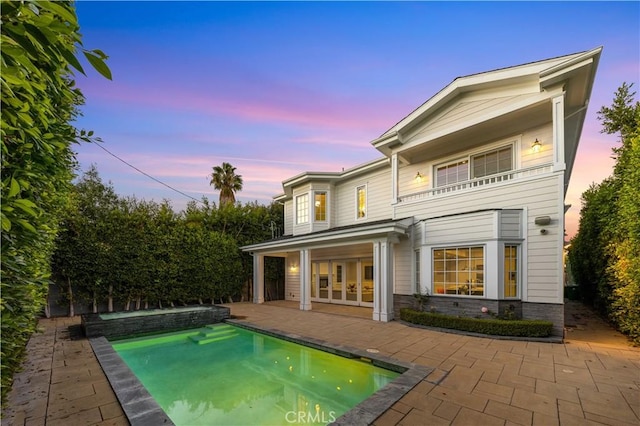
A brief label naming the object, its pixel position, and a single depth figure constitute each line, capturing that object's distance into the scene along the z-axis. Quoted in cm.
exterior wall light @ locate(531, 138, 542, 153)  824
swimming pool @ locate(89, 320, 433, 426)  358
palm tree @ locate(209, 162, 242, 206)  2327
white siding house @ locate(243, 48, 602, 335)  743
